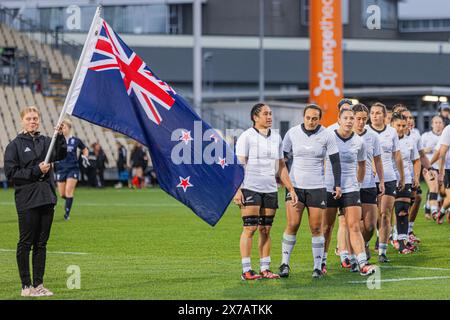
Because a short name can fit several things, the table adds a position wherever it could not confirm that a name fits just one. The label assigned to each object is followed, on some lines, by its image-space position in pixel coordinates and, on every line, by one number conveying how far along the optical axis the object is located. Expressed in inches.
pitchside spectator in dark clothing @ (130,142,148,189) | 1827.0
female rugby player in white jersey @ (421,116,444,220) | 963.3
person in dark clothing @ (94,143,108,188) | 1814.7
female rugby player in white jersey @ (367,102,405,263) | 681.0
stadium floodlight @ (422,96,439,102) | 2211.7
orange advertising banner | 1804.9
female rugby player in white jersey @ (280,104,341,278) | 587.5
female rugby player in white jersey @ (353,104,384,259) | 636.7
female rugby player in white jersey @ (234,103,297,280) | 582.9
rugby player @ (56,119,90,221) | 1031.0
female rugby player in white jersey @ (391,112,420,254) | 732.0
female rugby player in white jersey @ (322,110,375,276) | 603.8
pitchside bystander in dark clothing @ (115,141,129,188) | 1839.3
